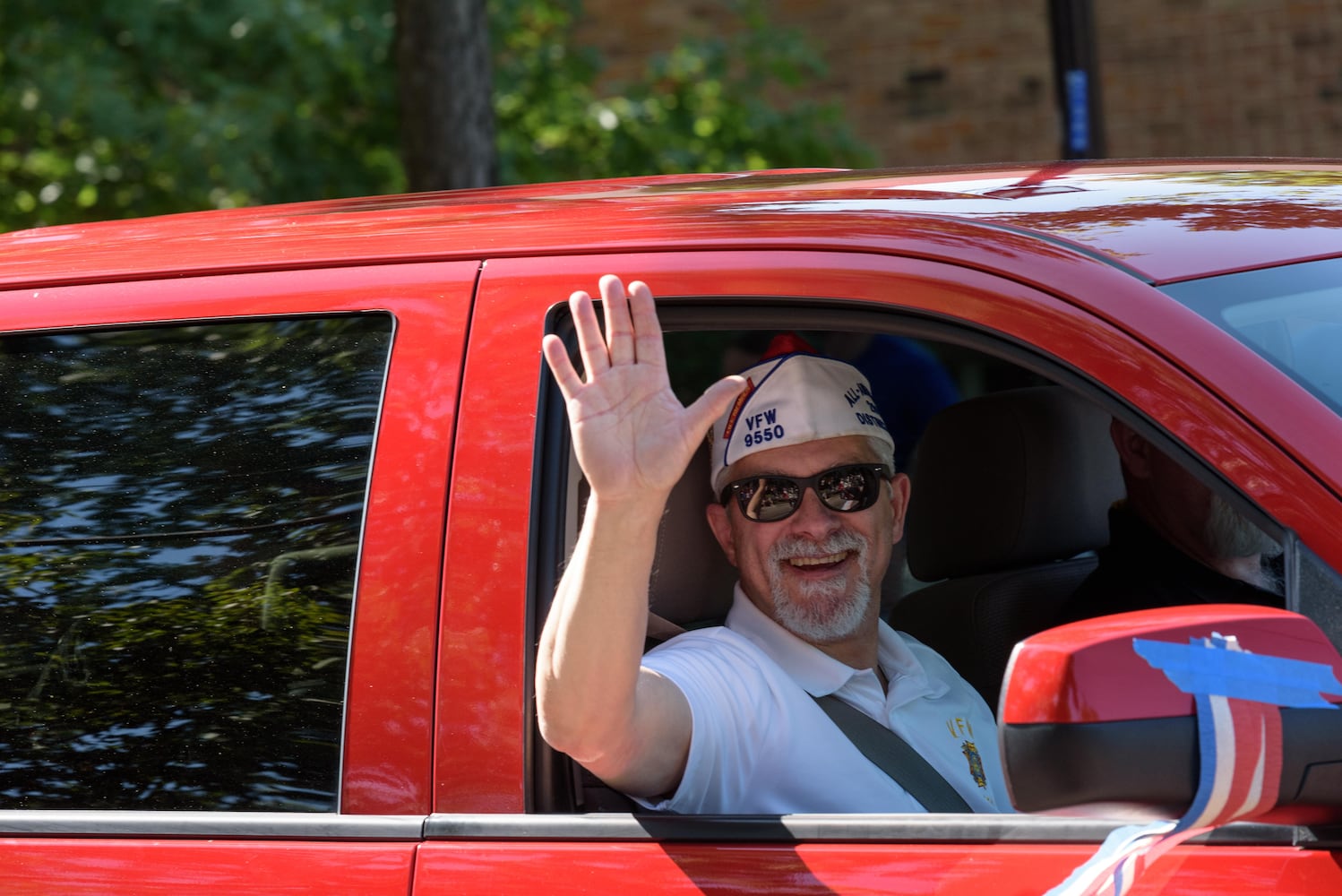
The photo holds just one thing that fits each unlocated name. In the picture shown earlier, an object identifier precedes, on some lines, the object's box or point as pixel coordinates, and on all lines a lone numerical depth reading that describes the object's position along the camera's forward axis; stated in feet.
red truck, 12.64
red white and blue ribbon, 12.10
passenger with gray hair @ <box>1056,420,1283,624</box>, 13.83
